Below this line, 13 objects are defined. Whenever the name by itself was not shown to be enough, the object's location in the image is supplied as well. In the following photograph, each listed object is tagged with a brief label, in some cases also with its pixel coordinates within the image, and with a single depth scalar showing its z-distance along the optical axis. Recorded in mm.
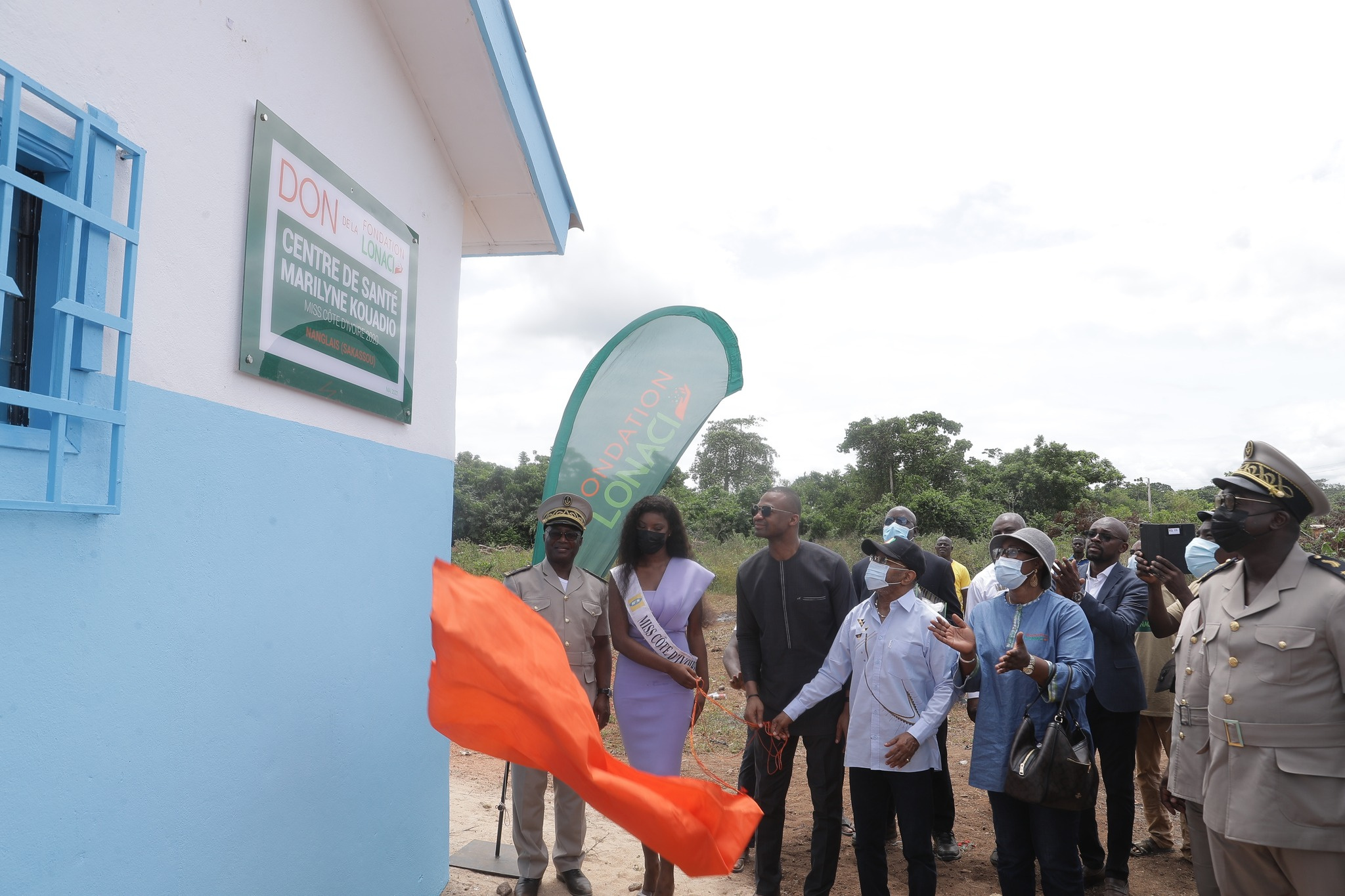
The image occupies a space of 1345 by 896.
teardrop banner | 5242
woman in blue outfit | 3621
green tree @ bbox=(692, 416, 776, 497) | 40250
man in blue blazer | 4672
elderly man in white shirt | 3885
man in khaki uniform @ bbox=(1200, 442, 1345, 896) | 2855
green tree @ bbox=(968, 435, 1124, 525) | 27047
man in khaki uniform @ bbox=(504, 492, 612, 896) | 4508
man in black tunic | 4426
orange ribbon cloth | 2564
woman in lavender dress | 4402
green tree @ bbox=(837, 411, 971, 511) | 30375
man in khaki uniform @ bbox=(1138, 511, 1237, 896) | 3383
